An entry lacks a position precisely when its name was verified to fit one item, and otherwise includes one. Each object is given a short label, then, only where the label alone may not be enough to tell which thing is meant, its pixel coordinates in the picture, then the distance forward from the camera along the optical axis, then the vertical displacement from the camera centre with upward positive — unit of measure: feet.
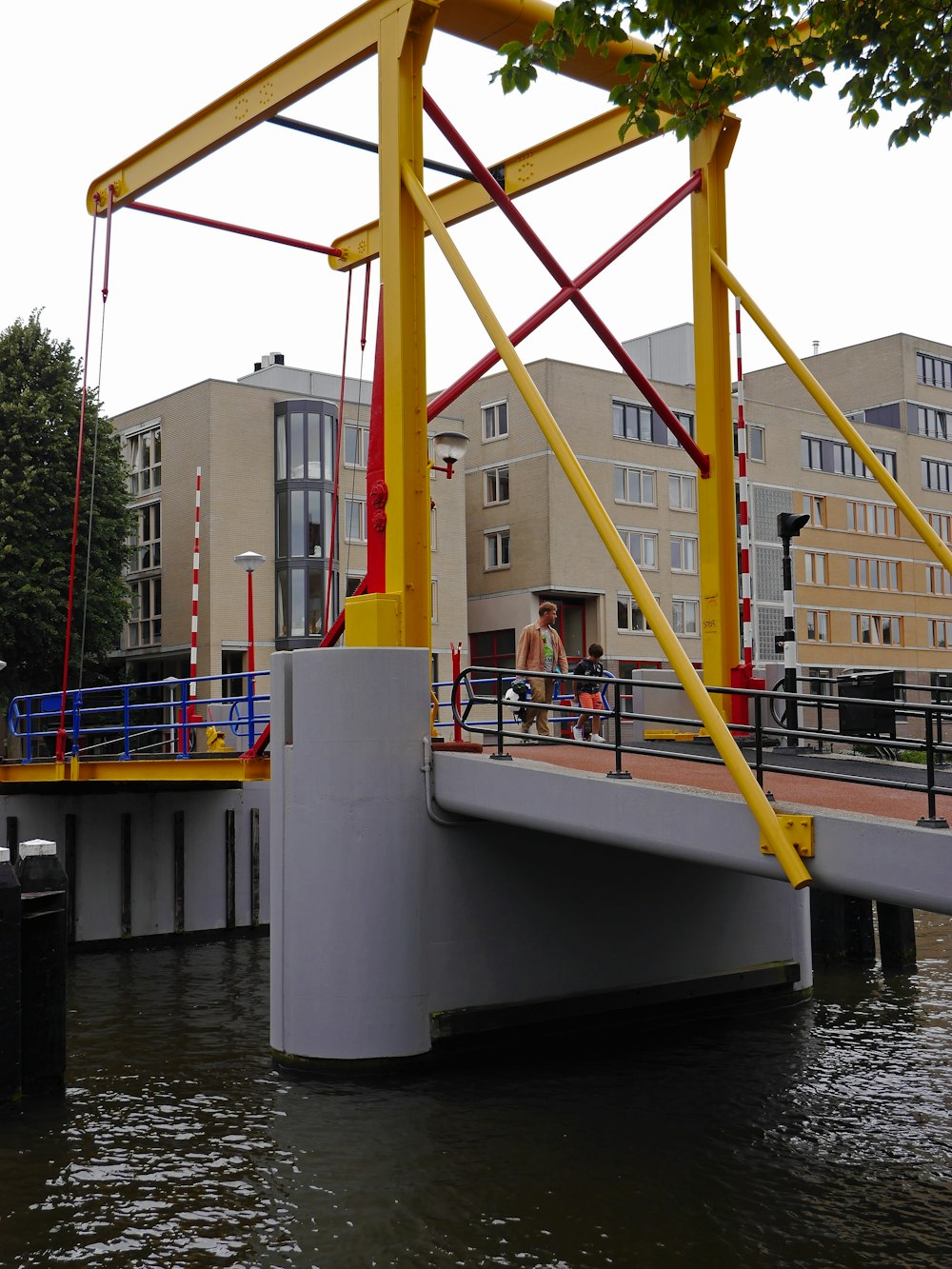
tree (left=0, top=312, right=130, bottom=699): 110.73 +13.65
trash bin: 35.55 -0.80
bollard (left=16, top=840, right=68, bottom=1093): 33.99 -6.79
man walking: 43.65 +0.97
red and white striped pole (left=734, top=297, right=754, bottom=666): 39.65 +3.92
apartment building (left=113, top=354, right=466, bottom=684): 132.98 +15.81
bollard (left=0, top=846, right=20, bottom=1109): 32.53 -6.26
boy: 48.47 -0.26
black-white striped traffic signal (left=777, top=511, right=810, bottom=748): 39.77 +1.96
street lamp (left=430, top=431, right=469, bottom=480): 40.65 +6.72
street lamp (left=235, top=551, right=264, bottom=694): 68.33 +6.01
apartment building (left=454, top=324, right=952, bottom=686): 154.61 +20.50
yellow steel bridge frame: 35.29 +10.94
